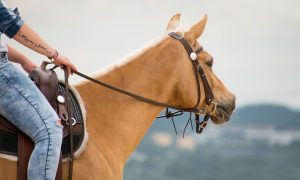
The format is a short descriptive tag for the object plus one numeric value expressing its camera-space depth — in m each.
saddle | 10.84
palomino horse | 12.33
